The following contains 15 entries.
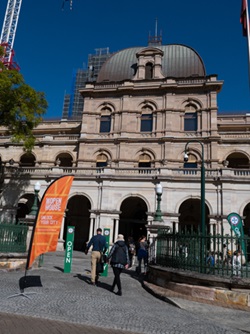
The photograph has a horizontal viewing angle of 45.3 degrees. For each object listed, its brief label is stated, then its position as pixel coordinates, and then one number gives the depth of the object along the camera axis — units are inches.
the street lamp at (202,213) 355.3
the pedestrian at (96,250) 395.9
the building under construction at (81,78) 2484.3
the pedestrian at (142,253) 547.0
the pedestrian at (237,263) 326.3
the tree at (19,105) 896.9
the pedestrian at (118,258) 350.6
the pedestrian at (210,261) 343.5
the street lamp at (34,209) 617.2
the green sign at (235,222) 482.5
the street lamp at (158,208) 624.2
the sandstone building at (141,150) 918.4
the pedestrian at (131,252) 715.7
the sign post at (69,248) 492.1
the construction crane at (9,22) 3085.6
